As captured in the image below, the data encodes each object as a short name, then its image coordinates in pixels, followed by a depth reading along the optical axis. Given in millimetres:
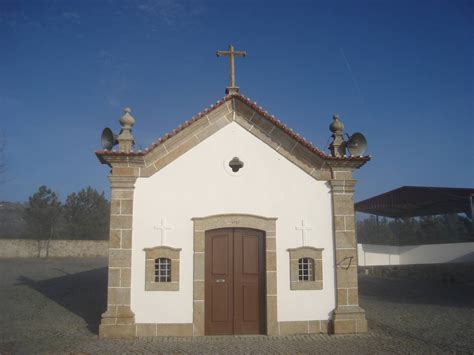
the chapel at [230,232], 8961
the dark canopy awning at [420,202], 17344
